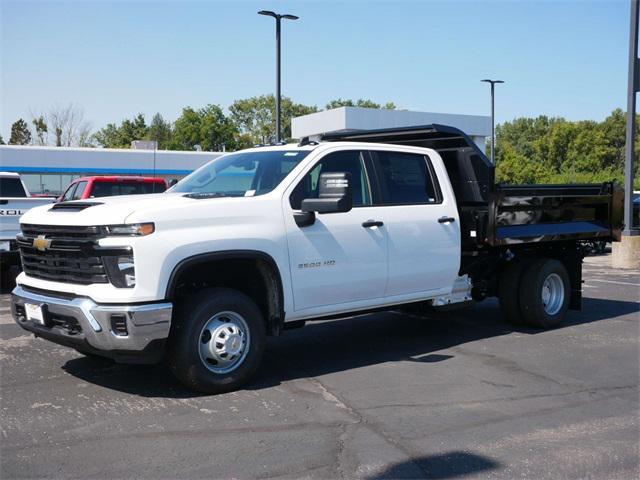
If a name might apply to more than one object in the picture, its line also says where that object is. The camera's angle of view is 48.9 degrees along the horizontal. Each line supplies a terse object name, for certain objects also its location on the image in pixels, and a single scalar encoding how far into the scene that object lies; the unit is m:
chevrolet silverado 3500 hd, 5.23
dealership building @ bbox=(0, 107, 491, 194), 35.84
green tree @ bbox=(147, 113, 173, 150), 87.25
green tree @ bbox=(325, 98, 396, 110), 100.12
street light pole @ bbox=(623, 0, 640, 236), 15.74
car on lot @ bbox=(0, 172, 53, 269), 10.94
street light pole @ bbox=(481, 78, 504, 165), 41.94
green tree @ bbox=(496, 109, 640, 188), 64.25
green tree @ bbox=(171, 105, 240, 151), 77.25
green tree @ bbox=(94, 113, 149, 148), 85.81
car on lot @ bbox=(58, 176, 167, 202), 14.19
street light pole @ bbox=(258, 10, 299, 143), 24.97
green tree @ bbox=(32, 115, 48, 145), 64.75
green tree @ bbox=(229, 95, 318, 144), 83.58
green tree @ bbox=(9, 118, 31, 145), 73.38
